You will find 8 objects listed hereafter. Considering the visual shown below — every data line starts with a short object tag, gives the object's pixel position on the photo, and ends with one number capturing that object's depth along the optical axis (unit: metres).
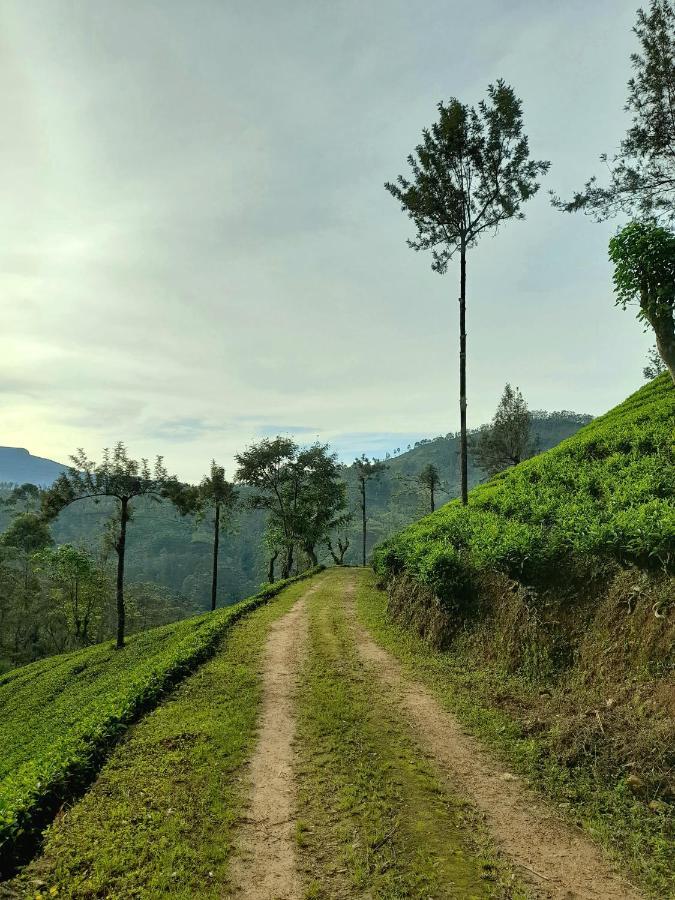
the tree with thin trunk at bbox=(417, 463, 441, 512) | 76.06
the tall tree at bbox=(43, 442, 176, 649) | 27.28
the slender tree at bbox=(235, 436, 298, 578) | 52.19
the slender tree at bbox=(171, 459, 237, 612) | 45.31
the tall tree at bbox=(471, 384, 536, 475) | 57.50
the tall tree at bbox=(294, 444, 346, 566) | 55.62
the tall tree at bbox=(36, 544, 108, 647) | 53.03
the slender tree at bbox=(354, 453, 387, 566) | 77.81
